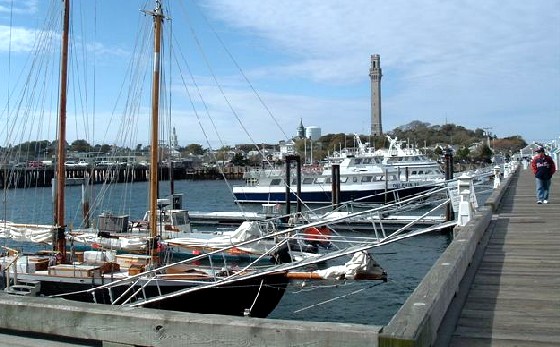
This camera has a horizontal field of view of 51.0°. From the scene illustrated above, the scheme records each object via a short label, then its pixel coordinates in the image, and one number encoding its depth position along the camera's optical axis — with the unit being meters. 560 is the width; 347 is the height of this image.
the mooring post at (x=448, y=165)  48.70
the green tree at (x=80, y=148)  166.70
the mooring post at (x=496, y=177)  24.90
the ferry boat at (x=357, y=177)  61.16
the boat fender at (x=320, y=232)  26.67
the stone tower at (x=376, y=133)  196.50
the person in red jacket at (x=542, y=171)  17.02
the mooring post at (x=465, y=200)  11.34
